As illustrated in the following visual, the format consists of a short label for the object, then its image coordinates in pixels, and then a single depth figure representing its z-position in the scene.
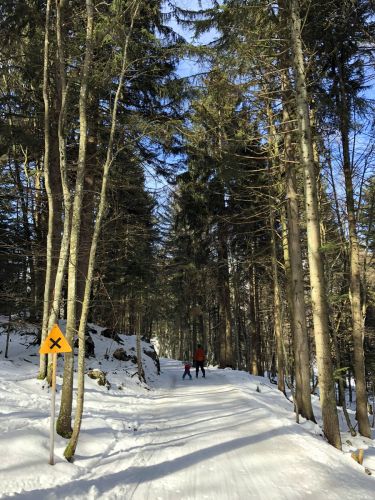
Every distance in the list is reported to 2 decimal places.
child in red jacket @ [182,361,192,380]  19.91
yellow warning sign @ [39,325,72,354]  6.60
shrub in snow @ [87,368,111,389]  13.21
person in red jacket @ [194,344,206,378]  20.42
